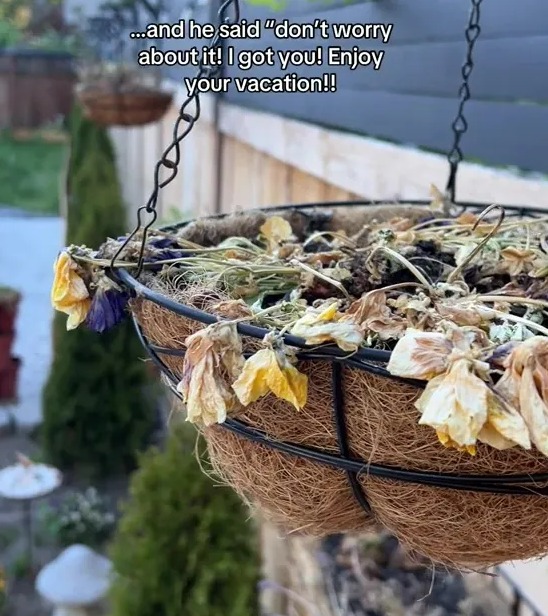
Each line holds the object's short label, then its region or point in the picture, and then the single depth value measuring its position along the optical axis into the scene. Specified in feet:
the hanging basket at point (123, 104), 8.96
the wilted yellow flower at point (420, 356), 1.18
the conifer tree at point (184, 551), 4.74
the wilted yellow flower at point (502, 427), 1.12
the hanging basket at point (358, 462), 1.34
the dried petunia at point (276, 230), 2.29
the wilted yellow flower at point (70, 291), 1.74
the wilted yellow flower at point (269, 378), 1.28
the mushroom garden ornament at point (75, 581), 8.14
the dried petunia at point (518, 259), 1.83
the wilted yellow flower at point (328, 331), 1.27
